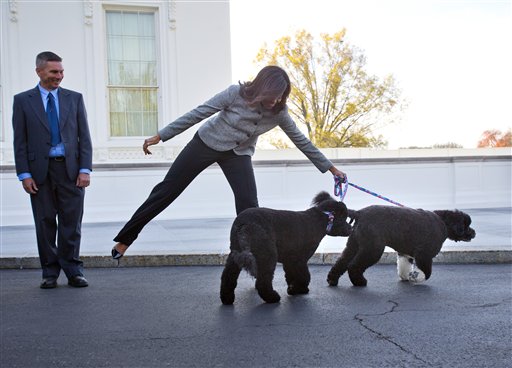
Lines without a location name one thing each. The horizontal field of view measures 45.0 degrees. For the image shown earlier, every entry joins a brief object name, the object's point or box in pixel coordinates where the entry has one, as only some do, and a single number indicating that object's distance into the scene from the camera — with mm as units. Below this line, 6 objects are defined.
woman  4957
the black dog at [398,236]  5199
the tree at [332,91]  31734
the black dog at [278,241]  4551
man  5594
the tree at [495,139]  30047
